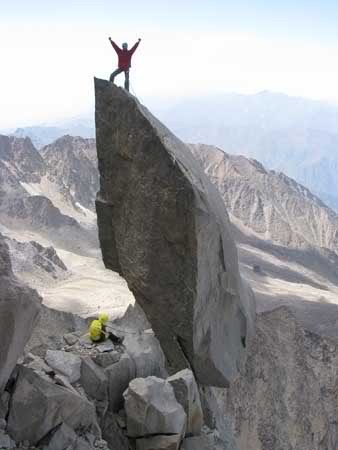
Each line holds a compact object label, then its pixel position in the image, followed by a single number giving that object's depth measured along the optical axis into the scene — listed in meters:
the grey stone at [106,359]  12.24
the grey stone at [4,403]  8.89
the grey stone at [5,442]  8.42
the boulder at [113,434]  10.99
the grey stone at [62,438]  9.03
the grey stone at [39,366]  10.36
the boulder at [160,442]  10.88
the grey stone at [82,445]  9.27
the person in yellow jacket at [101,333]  13.17
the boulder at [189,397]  12.08
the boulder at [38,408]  8.89
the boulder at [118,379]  11.82
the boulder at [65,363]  11.11
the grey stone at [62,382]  9.95
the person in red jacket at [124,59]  13.02
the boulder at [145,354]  13.02
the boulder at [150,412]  10.95
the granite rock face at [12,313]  8.64
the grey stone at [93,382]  11.47
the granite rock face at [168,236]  12.38
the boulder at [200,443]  11.83
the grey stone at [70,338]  13.03
